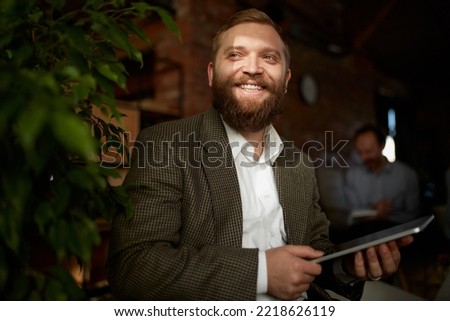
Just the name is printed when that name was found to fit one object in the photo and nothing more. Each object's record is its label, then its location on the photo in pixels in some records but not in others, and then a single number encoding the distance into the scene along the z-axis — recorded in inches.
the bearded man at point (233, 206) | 35.0
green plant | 20.2
